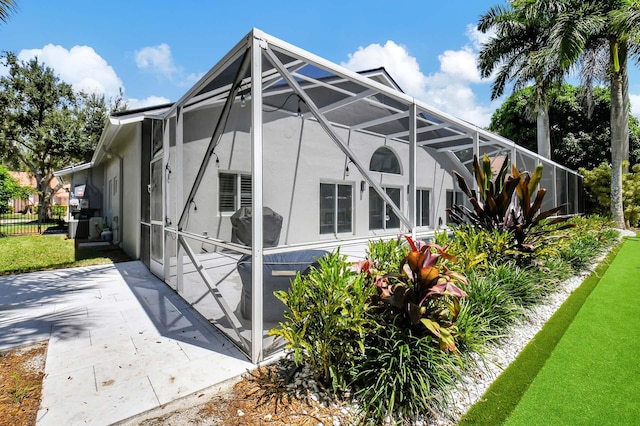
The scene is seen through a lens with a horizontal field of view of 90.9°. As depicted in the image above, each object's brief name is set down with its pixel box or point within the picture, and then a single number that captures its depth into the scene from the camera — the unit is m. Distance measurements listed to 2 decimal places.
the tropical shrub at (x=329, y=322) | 2.66
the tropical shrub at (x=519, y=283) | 4.68
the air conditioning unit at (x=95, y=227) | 12.70
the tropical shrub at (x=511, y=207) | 5.68
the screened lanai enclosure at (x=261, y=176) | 3.49
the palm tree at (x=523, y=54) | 14.24
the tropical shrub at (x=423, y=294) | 2.74
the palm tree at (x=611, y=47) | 12.09
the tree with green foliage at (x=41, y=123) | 18.44
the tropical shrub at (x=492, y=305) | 3.90
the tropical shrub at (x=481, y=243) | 4.69
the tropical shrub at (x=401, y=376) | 2.50
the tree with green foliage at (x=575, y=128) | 18.73
